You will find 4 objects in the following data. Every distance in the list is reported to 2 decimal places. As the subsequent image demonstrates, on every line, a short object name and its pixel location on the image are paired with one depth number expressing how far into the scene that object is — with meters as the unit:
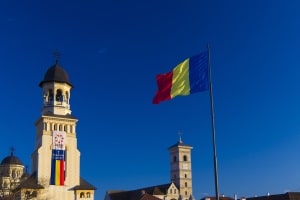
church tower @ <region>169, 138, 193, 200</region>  125.31
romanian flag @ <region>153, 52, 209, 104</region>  26.86
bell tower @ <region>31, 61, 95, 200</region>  60.88
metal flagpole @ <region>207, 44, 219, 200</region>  24.98
